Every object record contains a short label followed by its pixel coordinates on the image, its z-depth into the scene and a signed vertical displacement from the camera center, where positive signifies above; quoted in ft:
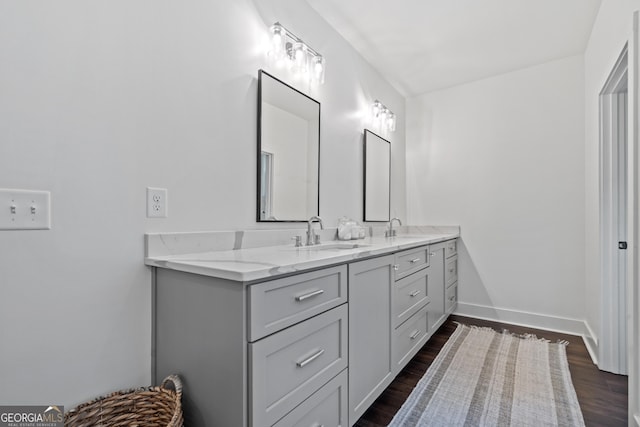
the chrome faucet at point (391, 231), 9.31 -0.51
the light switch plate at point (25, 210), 2.89 +0.04
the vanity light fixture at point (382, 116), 9.16 +2.93
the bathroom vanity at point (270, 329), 3.05 -1.32
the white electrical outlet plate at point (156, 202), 3.95 +0.15
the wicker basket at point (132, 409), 3.28 -2.10
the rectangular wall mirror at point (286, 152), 5.46 +1.18
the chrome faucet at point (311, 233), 6.31 -0.37
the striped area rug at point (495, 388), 4.99 -3.20
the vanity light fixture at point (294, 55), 5.63 +3.04
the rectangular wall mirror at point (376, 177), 8.73 +1.09
